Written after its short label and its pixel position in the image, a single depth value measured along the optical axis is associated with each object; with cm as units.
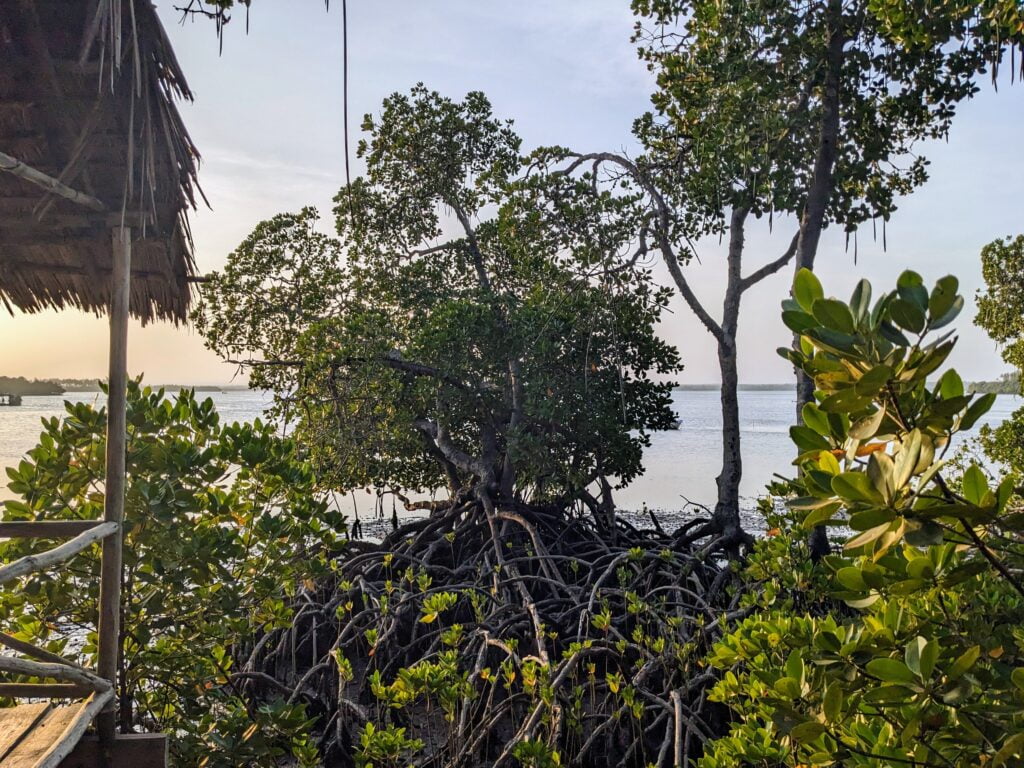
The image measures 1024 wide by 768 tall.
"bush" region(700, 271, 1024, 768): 111
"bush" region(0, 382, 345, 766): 288
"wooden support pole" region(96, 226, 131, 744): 255
